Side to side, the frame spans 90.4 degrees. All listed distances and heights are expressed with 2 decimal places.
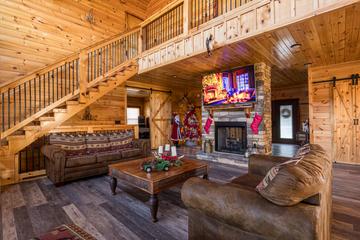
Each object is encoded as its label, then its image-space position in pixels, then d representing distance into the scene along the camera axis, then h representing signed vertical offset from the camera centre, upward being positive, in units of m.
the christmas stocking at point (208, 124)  5.32 -0.10
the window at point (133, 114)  10.98 +0.47
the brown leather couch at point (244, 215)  1.00 -0.60
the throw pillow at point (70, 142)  3.66 -0.43
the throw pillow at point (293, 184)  1.04 -0.39
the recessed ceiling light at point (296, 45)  3.30 +1.40
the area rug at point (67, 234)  1.41 -0.93
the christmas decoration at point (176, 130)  7.29 -0.37
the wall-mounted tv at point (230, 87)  4.38 +0.88
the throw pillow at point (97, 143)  3.99 -0.48
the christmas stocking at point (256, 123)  4.34 -0.07
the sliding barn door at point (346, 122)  4.40 -0.06
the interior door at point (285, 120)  7.63 +0.00
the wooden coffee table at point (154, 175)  2.10 -0.72
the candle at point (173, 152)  2.81 -0.49
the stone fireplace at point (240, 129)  4.34 -0.24
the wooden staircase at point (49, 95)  3.34 +0.61
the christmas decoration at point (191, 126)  7.36 -0.21
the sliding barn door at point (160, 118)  7.08 +0.13
